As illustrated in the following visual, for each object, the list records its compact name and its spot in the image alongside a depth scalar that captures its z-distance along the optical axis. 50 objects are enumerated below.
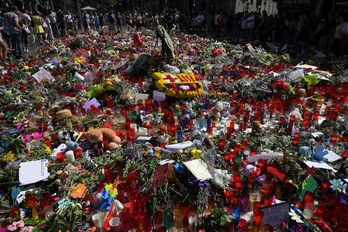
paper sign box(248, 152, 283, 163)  3.03
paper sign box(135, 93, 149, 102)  5.07
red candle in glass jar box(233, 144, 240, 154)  3.26
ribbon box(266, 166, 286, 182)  2.64
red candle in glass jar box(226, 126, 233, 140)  3.71
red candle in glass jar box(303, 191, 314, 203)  2.43
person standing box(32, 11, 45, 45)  11.14
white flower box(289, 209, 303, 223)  2.28
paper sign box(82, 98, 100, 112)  4.63
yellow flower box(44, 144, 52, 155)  3.43
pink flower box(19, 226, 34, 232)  2.14
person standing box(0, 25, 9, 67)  7.58
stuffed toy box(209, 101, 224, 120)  4.40
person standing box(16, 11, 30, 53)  9.27
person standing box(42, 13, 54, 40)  12.65
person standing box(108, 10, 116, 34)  16.84
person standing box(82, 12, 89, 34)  16.31
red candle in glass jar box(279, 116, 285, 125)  4.03
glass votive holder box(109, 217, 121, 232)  2.28
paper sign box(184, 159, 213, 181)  2.52
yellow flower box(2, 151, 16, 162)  3.29
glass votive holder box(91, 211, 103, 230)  2.36
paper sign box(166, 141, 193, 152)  3.28
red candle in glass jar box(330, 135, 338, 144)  3.54
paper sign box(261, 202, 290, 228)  2.26
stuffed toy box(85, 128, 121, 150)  3.42
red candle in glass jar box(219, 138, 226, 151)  3.40
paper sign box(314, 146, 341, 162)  3.14
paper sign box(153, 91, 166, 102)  4.87
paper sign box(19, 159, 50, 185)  2.87
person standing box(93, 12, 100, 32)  17.63
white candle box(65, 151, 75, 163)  3.19
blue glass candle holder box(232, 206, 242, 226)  2.30
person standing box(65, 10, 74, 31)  15.63
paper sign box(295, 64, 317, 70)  6.76
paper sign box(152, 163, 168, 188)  2.52
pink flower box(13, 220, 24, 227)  2.22
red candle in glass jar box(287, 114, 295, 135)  3.82
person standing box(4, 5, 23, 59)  8.21
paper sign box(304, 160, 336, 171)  2.93
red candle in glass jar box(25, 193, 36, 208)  2.51
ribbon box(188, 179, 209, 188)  2.53
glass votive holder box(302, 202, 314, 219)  2.37
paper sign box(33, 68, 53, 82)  6.00
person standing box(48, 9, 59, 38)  13.69
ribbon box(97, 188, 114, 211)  2.57
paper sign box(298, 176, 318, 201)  2.56
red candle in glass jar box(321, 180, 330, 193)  2.64
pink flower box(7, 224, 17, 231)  2.18
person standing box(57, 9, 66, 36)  14.81
